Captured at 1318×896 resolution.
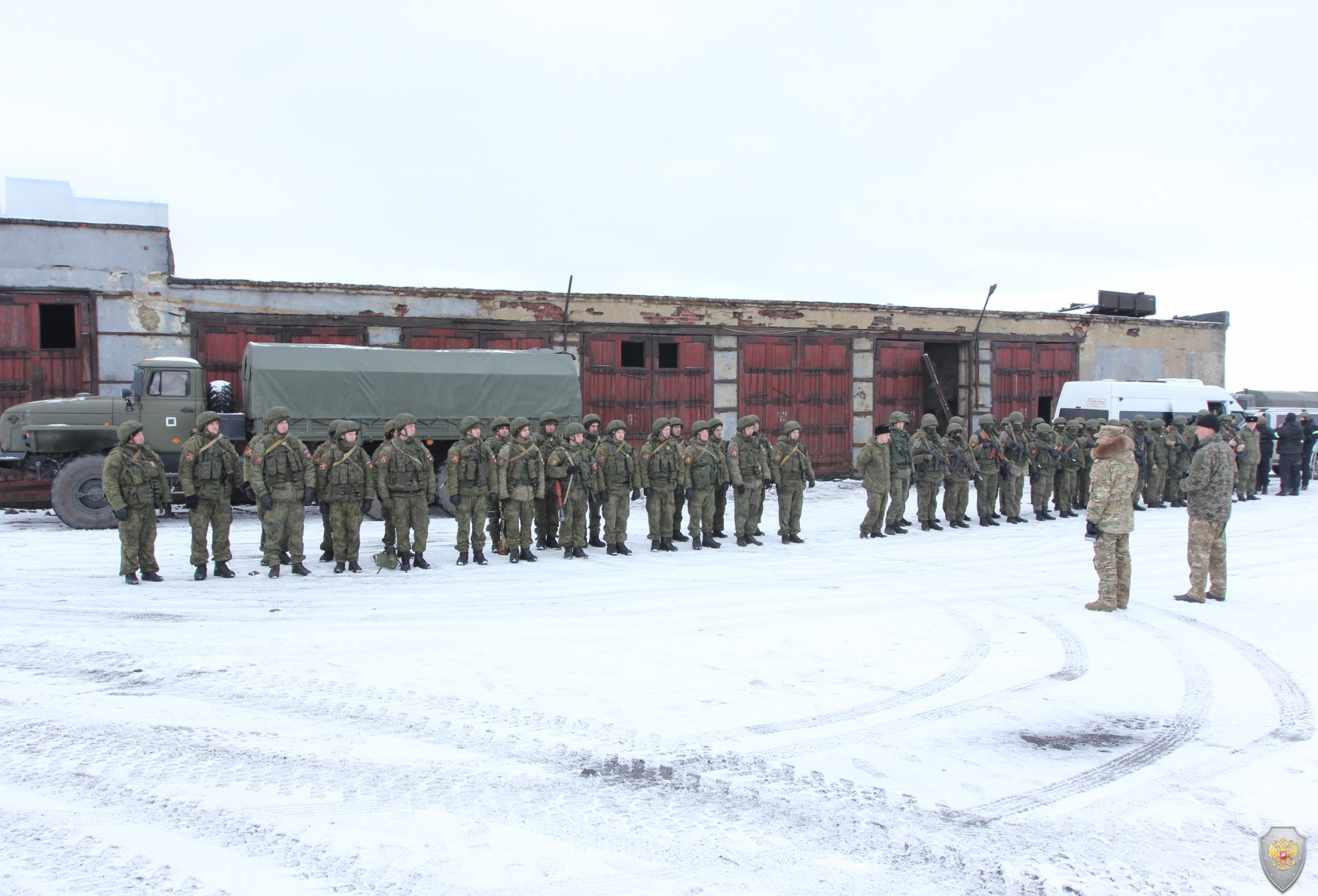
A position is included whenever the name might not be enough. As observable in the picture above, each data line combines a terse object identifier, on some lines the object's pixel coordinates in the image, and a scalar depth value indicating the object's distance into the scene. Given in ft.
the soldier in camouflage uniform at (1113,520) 25.59
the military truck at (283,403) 42.16
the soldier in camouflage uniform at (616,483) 36.58
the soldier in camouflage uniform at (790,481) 39.73
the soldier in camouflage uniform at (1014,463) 47.44
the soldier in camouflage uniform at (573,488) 35.60
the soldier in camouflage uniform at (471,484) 33.55
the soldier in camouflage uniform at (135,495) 28.40
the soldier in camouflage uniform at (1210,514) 26.11
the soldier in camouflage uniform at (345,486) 31.42
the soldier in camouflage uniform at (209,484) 29.68
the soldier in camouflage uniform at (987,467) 46.39
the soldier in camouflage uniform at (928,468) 43.91
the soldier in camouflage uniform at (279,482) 30.63
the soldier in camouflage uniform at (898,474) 42.98
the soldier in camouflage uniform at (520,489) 34.17
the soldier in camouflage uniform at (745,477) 39.17
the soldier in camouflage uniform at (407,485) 31.81
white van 62.28
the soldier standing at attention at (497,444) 34.94
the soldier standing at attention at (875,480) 41.29
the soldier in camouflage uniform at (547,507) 36.52
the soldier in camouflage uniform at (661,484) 37.45
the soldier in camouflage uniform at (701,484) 38.11
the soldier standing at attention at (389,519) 32.42
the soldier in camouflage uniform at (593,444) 37.19
